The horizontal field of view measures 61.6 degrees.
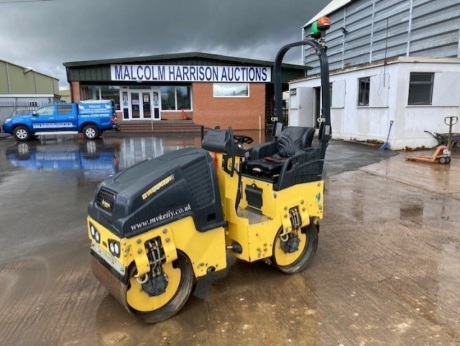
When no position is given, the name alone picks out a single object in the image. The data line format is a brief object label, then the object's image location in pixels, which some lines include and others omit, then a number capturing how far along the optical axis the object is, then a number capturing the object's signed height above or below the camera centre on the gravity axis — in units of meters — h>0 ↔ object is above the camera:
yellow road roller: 2.75 -0.89
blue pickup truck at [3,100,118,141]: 17.73 -0.63
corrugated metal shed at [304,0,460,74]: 13.64 +3.09
